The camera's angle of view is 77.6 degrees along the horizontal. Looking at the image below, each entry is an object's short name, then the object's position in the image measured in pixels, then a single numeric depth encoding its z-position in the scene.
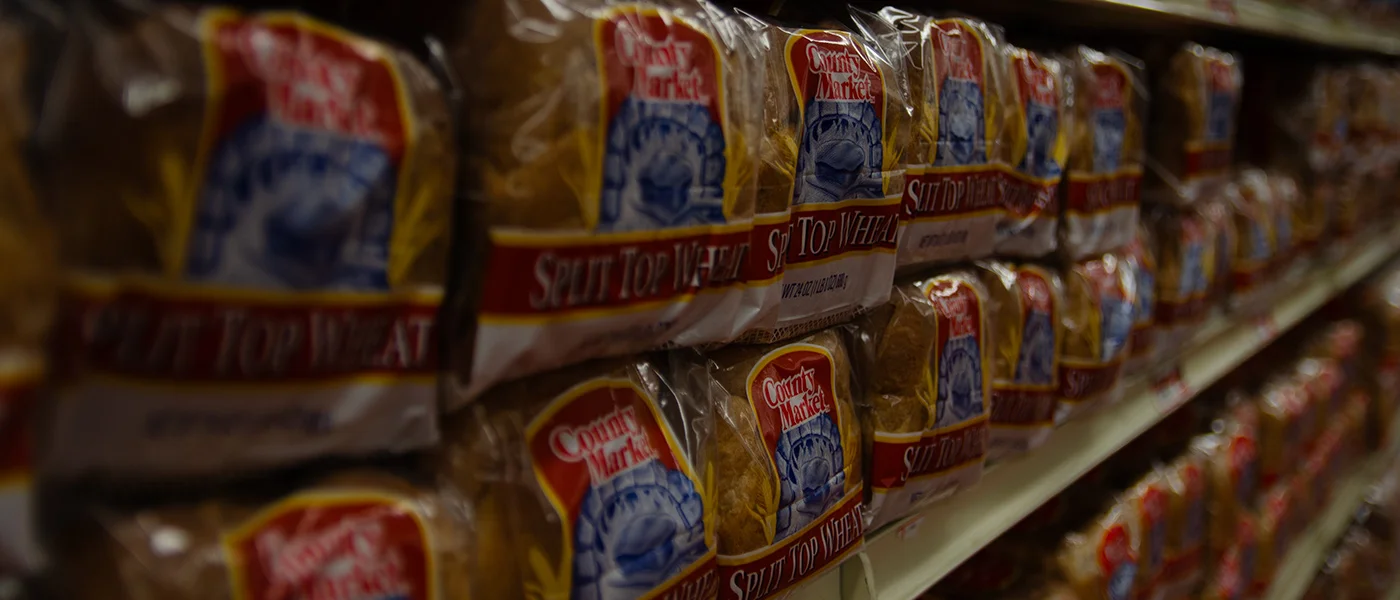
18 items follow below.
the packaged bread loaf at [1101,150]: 1.23
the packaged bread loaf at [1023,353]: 1.10
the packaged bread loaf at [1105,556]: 1.34
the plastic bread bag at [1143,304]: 1.41
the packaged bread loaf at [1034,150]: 1.05
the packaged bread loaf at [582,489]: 0.59
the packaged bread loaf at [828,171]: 0.74
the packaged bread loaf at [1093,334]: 1.25
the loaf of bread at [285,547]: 0.44
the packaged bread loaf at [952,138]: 0.91
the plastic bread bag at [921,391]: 0.93
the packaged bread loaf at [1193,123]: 1.43
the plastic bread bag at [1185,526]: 1.65
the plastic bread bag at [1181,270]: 1.51
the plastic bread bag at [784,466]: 0.75
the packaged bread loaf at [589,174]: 0.55
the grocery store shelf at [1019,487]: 0.98
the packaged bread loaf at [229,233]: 0.41
